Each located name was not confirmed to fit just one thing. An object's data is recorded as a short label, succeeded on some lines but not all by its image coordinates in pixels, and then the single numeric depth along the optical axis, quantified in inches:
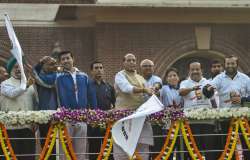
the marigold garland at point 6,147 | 395.2
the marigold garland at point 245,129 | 413.4
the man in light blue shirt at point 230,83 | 441.1
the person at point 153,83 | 437.1
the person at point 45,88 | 417.7
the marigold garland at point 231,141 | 410.0
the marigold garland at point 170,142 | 405.7
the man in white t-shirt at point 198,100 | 425.4
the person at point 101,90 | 458.6
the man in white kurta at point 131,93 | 410.6
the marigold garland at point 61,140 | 395.2
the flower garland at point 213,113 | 408.5
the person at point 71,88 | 409.1
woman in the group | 458.0
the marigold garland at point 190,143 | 406.3
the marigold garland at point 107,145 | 400.5
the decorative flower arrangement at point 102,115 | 394.6
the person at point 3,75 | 467.2
